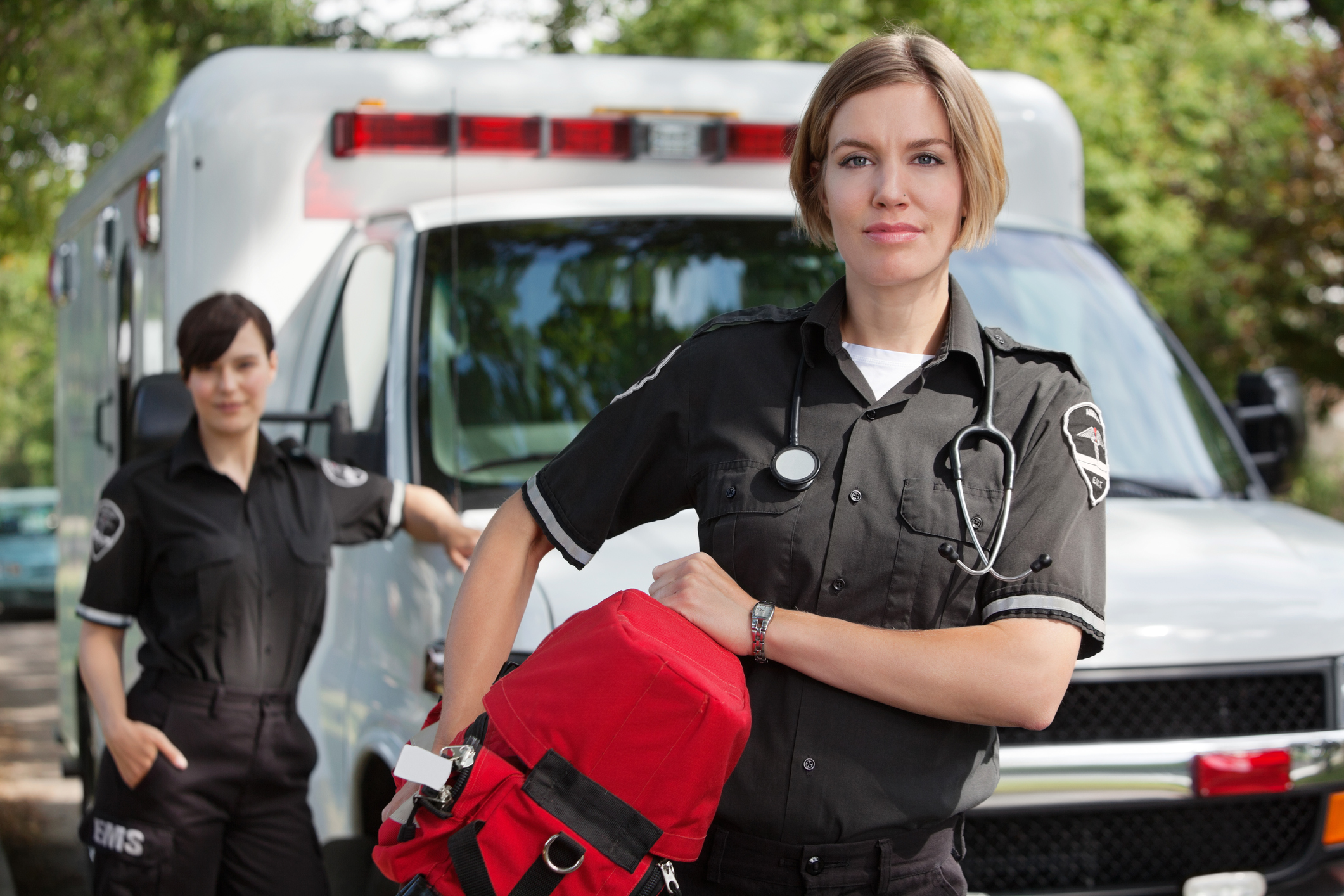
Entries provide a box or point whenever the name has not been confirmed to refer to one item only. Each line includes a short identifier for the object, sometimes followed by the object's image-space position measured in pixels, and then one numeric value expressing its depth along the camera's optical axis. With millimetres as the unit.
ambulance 3164
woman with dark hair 3416
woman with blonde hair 1956
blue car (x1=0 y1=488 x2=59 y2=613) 17734
